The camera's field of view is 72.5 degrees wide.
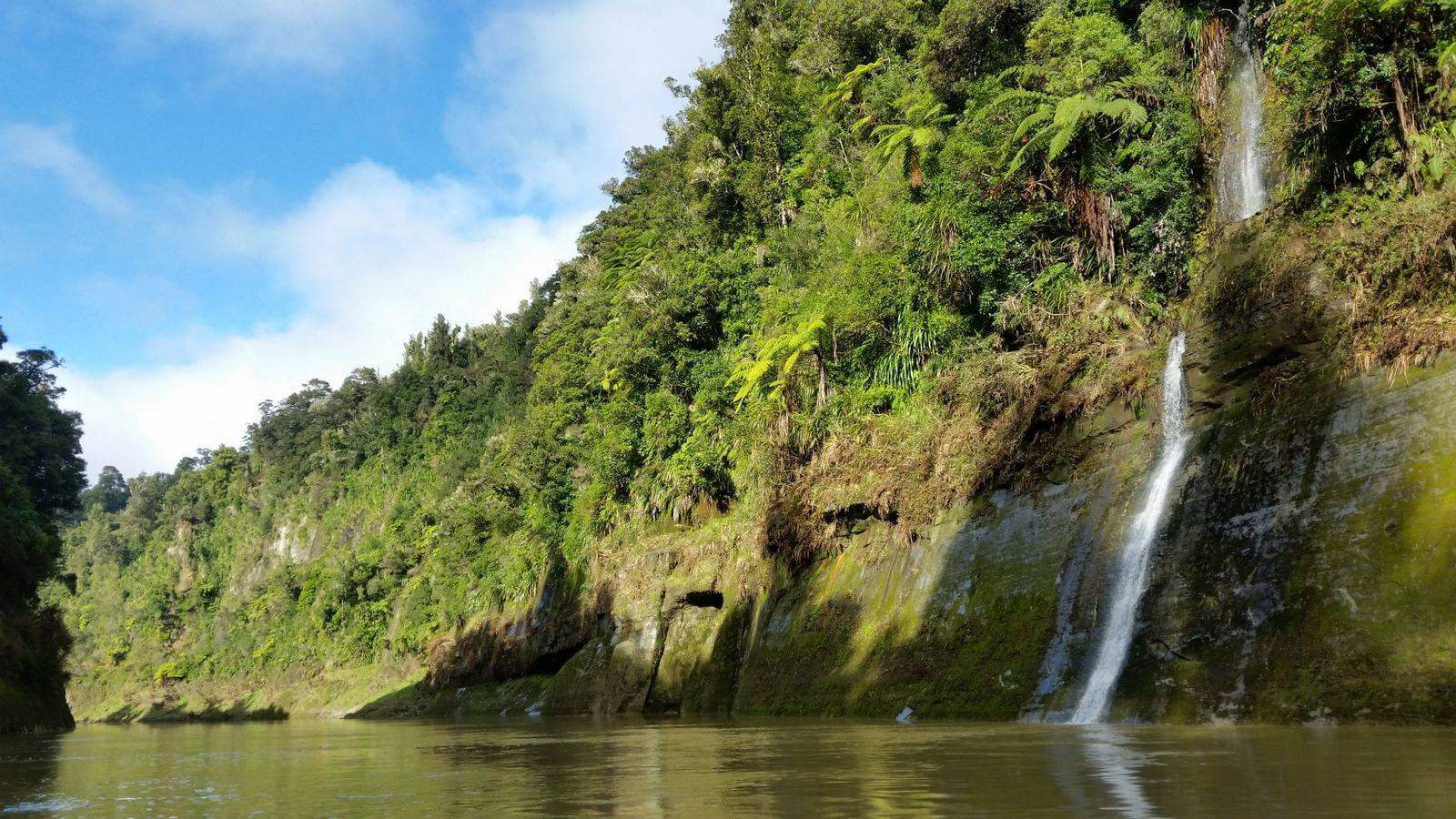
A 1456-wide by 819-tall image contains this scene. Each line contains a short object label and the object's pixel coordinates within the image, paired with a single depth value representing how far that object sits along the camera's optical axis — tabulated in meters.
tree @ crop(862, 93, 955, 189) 20.91
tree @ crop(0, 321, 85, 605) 31.30
